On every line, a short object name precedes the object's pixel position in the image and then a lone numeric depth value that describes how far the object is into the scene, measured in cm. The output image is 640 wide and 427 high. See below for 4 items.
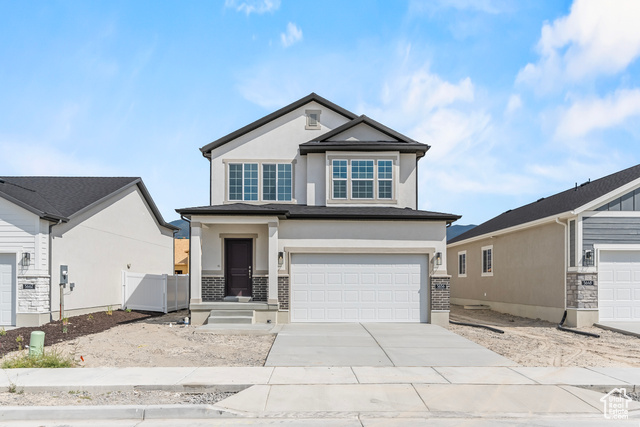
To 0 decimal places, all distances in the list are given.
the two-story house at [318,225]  1630
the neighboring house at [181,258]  3538
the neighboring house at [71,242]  1573
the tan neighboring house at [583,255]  1609
